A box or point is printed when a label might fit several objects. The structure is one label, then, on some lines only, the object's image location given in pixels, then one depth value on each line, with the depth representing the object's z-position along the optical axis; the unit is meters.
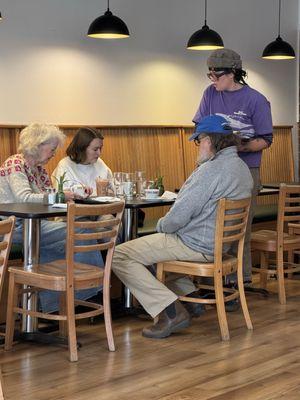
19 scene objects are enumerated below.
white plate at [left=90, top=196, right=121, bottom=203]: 5.55
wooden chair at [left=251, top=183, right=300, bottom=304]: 6.17
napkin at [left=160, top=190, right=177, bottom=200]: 5.87
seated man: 5.12
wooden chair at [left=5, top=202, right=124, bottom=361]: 4.57
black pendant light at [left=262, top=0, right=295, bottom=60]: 8.50
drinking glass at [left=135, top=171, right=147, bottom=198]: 6.04
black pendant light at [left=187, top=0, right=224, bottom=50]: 7.47
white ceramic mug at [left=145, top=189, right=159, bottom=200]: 5.84
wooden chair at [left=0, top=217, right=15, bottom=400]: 3.52
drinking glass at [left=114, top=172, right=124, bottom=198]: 6.01
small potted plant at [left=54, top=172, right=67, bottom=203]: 5.32
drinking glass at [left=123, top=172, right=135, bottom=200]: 5.99
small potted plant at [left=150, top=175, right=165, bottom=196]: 5.96
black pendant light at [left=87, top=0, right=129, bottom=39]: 6.66
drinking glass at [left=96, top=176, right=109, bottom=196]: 5.96
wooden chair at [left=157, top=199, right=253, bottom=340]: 5.08
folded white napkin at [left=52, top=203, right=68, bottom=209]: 5.10
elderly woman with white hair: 5.36
